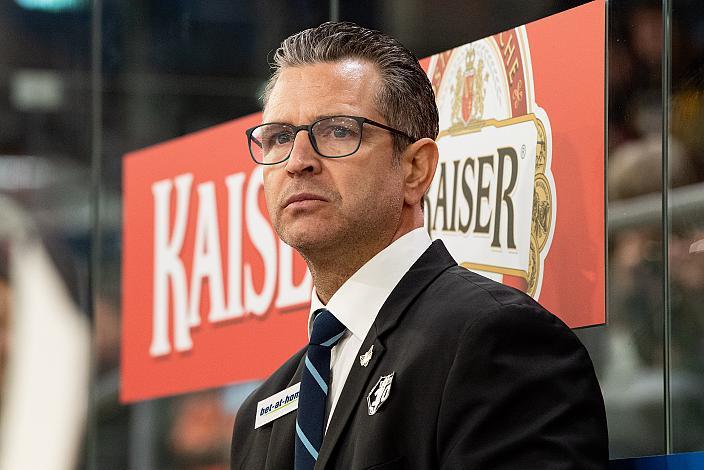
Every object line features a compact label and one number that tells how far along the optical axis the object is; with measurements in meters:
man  4.14
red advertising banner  5.42
